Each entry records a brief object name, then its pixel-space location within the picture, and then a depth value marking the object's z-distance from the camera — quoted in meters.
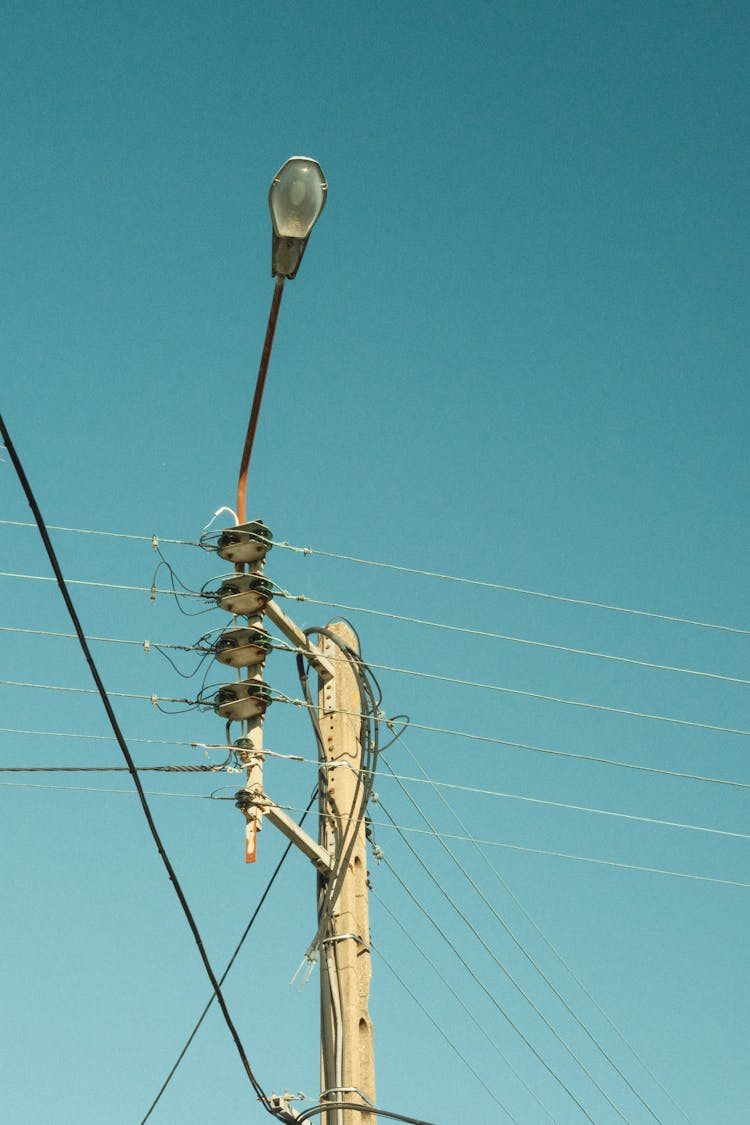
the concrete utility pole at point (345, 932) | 9.42
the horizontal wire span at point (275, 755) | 10.00
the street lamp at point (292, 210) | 9.30
